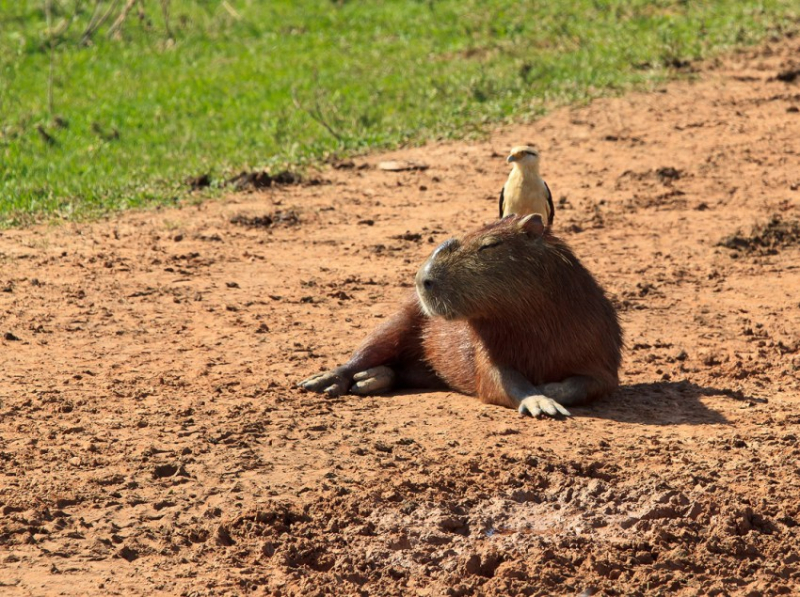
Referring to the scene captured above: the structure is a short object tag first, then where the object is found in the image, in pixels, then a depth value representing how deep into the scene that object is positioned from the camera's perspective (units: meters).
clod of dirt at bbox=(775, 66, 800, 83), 24.75
